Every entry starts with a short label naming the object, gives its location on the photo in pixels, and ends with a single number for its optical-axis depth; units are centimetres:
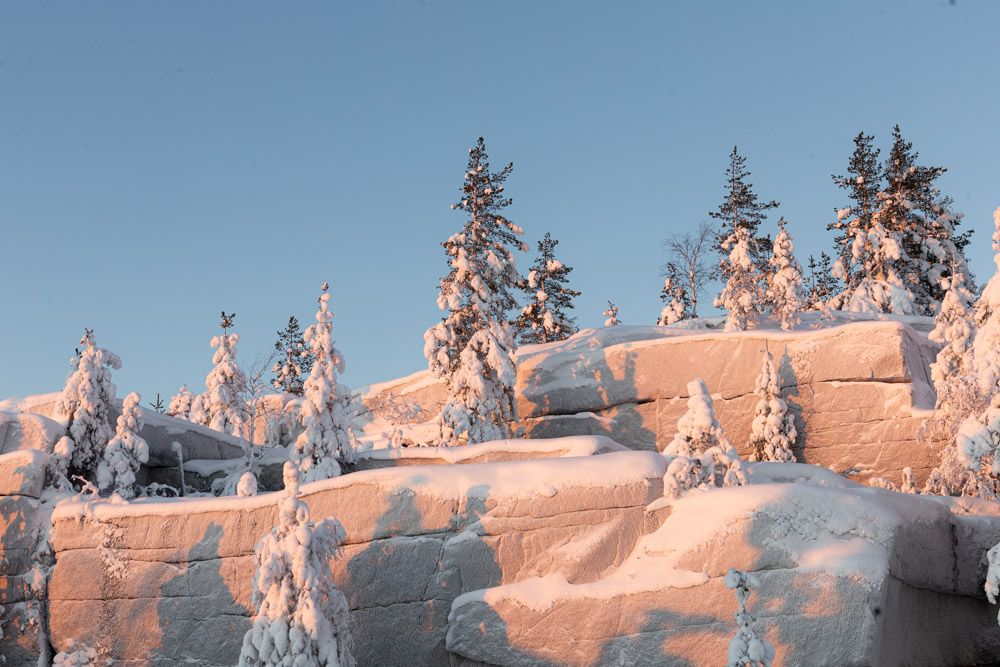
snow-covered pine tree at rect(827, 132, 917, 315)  4069
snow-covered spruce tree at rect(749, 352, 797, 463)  2747
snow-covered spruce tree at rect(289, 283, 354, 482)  2527
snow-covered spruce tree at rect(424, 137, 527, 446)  2795
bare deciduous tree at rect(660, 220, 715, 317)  4194
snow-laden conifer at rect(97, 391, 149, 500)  2423
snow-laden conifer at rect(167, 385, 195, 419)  4419
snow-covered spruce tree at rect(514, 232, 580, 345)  4575
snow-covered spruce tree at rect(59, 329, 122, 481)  2488
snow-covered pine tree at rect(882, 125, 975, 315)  4266
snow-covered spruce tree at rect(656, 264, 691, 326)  4828
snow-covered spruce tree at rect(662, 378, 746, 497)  1770
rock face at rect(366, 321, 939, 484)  2747
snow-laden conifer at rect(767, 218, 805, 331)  3288
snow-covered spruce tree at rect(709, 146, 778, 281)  3572
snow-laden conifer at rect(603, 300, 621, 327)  5088
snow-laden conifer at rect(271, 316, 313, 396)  5019
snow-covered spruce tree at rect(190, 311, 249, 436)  3766
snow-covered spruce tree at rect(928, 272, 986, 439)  2295
